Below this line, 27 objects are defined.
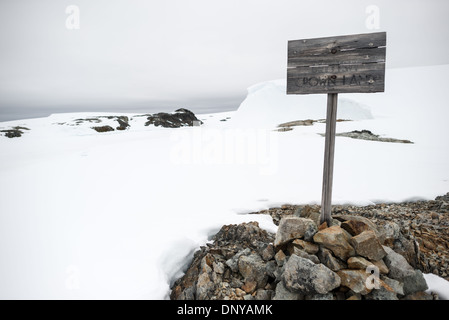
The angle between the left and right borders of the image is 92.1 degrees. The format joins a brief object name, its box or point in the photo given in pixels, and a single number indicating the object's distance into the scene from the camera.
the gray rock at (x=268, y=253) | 3.42
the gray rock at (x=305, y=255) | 3.04
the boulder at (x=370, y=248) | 3.01
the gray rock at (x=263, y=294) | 2.96
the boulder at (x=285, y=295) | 2.83
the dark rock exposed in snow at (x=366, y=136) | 15.91
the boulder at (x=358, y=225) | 3.38
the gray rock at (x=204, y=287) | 3.01
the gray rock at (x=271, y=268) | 3.17
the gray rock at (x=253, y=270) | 3.14
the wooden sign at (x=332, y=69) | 3.15
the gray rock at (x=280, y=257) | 3.22
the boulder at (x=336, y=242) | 3.06
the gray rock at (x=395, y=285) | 2.78
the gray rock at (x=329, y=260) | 2.94
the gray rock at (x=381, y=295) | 2.70
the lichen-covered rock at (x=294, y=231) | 3.31
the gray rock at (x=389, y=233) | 3.45
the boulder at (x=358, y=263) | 2.86
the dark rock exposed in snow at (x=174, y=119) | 41.79
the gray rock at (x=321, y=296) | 2.73
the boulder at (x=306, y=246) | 3.15
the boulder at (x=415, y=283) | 2.88
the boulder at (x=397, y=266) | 2.95
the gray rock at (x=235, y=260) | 3.34
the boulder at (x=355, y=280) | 2.68
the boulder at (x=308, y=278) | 2.73
